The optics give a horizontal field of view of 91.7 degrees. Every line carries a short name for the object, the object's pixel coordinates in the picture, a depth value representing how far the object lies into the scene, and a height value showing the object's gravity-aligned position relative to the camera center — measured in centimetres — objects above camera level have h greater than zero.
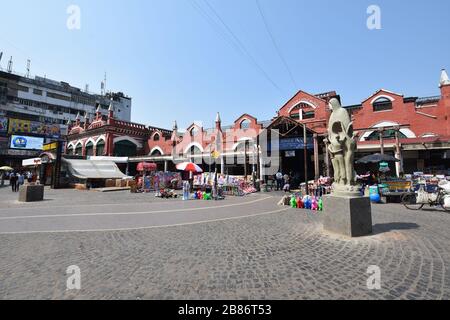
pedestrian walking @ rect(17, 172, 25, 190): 2300 -30
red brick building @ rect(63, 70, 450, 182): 1858 +417
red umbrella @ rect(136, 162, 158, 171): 2370 +112
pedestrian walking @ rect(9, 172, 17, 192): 2016 -40
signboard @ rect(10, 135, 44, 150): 3931 +646
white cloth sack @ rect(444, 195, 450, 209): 845 -92
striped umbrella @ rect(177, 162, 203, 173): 1680 +79
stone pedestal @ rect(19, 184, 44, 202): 1282 -93
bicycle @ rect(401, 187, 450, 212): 886 -105
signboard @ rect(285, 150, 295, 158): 2164 +240
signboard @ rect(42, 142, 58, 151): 2470 +363
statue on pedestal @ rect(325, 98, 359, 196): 609 +84
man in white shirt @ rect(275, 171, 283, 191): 2070 -26
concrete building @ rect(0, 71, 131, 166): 4388 +1647
